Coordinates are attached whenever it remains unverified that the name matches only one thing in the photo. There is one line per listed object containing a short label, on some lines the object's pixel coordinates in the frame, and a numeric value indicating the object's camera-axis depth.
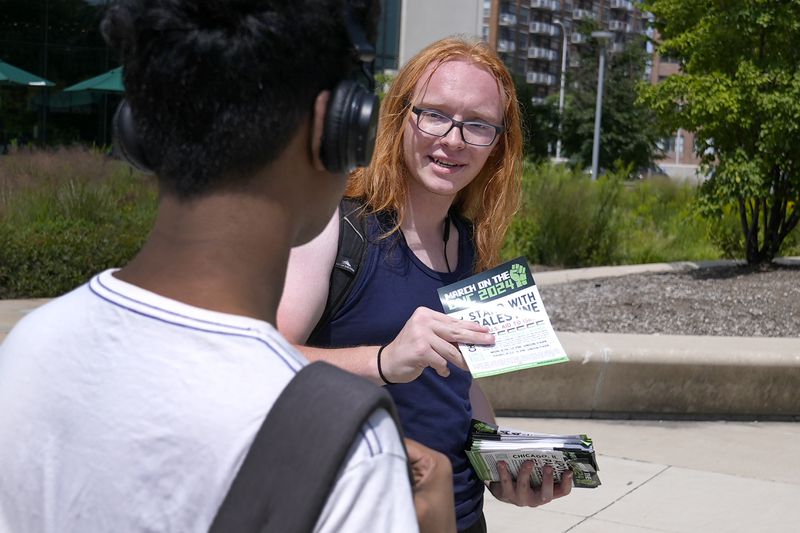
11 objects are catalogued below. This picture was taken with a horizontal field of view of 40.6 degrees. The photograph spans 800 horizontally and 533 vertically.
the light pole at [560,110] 52.41
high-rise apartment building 117.19
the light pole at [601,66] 31.12
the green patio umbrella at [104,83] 23.36
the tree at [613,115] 49.09
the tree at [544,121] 43.22
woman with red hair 2.22
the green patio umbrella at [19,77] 23.88
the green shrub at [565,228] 13.43
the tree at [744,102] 11.32
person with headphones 1.00
